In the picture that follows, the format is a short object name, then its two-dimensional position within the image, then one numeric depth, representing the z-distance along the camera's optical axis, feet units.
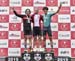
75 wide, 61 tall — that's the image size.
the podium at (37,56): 13.67
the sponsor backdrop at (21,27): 14.24
